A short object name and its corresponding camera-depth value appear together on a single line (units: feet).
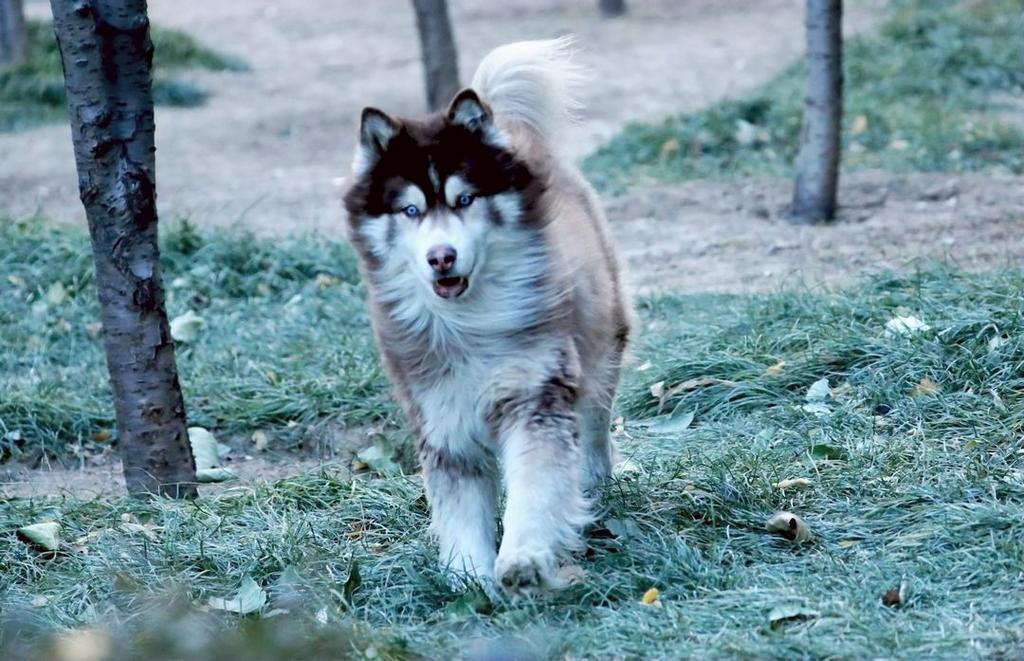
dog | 27.45
